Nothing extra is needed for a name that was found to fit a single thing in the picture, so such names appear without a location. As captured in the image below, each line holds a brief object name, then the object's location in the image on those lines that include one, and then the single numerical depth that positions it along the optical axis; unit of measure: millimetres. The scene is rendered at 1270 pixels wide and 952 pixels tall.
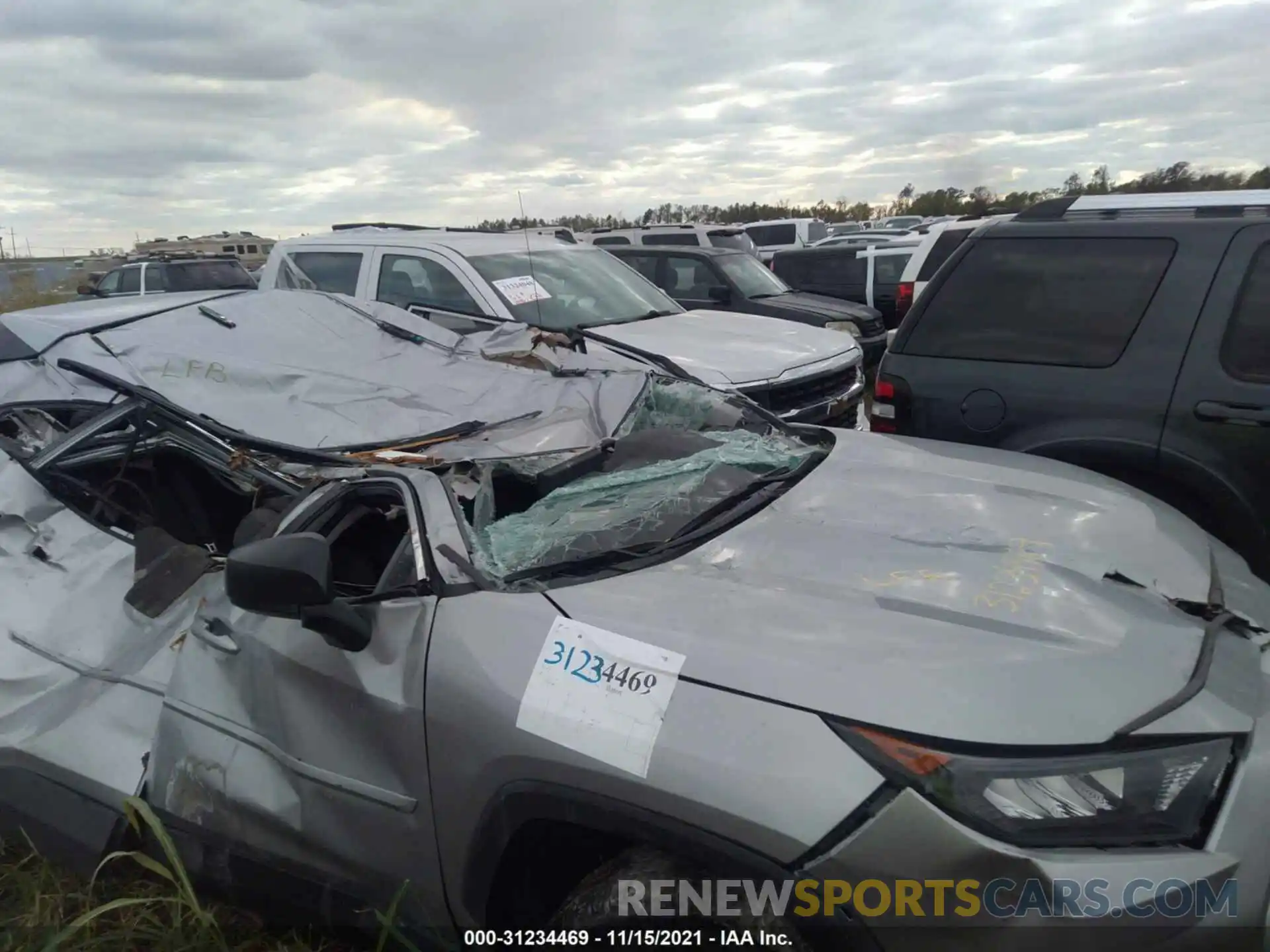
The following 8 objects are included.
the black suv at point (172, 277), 14797
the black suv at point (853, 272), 12062
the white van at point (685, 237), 12945
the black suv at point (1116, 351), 3215
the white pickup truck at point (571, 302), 5750
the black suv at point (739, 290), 9109
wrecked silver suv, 1494
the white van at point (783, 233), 20188
